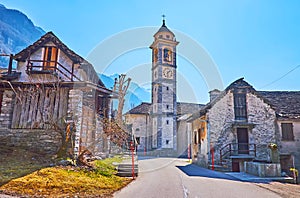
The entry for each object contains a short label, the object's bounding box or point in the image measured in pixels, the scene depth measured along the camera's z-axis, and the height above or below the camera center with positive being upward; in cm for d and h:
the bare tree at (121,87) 2602 +590
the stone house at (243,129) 1579 +69
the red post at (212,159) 1502 -145
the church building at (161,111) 3036 +367
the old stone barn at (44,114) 1104 +107
